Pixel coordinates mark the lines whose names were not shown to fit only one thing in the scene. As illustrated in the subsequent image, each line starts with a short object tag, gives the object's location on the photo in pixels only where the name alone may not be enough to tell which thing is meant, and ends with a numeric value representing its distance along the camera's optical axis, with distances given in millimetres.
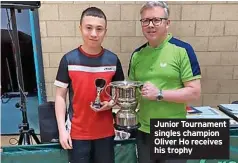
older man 1024
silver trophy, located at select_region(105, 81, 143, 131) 1055
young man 1074
